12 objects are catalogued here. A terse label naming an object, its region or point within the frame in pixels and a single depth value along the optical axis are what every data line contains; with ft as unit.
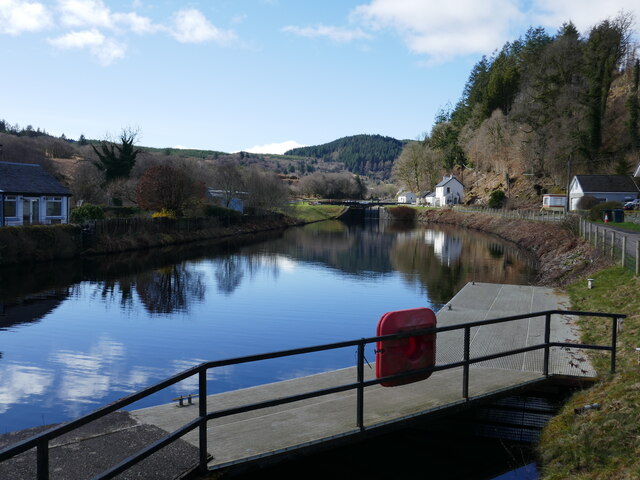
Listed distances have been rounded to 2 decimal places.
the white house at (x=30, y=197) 127.44
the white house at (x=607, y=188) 221.46
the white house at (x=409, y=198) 466.45
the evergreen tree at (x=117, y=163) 219.20
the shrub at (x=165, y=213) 180.43
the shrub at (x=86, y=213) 147.64
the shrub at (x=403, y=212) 367.86
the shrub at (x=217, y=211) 206.43
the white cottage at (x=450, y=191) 375.04
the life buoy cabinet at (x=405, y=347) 25.85
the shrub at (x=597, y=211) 158.40
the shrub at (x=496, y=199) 289.33
